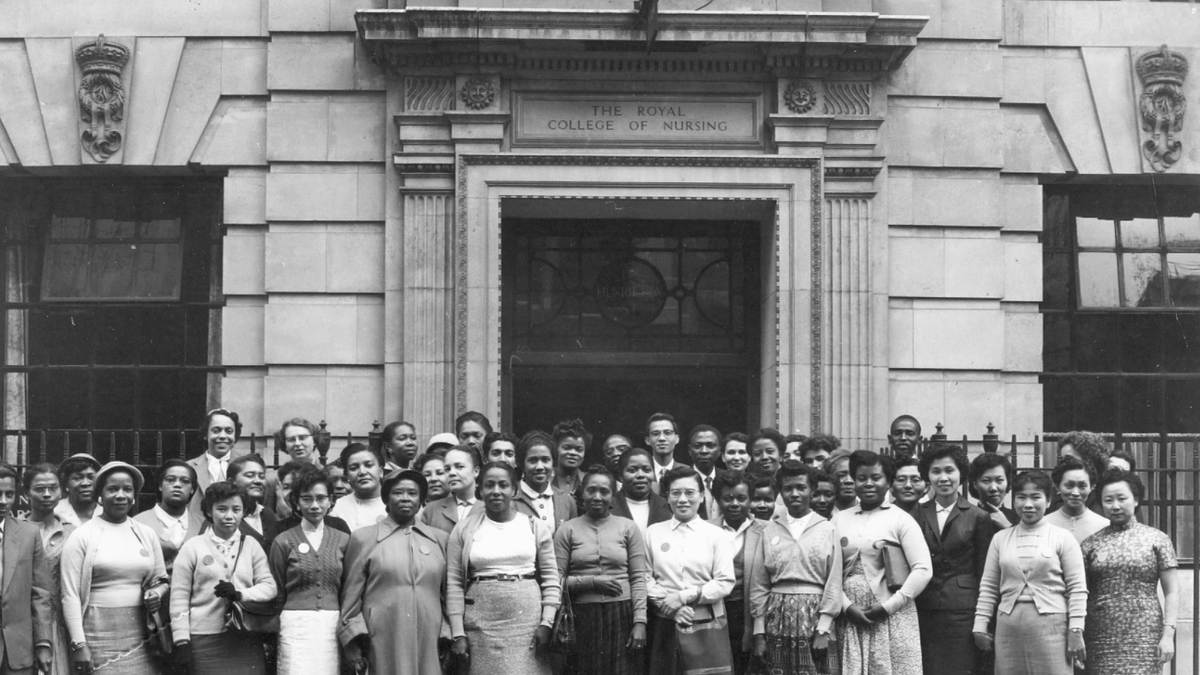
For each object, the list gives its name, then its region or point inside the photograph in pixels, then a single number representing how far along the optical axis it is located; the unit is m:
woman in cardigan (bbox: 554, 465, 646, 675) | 10.52
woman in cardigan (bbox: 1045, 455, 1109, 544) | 10.89
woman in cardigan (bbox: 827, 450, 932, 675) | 10.65
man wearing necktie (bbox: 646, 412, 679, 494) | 12.30
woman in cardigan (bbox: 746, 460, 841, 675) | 10.52
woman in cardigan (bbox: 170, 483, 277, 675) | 10.29
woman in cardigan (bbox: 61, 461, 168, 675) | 10.34
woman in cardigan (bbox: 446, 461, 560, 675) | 10.37
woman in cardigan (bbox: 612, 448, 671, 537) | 11.17
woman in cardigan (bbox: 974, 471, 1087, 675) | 10.44
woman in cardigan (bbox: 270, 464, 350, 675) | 10.26
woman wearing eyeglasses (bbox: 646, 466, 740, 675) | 10.51
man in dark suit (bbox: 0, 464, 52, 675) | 10.24
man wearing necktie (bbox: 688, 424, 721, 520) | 12.21
